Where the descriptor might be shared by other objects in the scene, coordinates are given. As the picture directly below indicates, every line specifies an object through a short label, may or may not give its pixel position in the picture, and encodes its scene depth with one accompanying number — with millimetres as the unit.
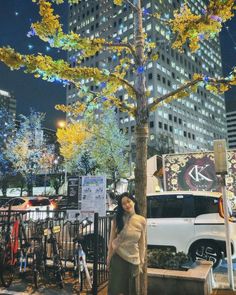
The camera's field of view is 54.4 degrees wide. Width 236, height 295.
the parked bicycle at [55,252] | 4741
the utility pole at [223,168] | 4764
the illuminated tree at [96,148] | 28365
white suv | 5687
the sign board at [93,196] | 4773
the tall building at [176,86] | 65712
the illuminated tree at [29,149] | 30328
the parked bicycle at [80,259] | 4623
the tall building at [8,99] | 113100
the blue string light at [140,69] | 4220
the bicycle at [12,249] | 4891
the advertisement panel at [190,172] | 9455
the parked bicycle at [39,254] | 4939
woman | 3144
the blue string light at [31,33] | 4513
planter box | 3976
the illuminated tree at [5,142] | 31276
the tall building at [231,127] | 128264
